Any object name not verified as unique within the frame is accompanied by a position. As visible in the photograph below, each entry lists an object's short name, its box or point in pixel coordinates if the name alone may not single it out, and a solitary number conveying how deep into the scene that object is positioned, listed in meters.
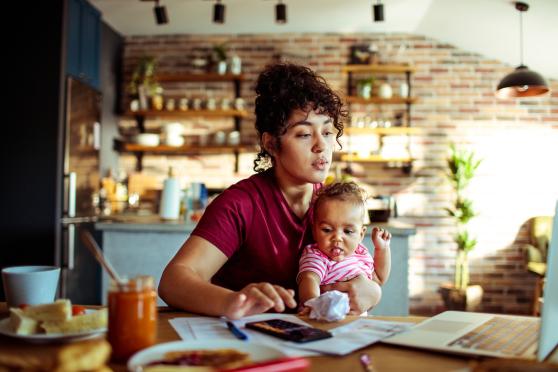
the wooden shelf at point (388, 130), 5.42
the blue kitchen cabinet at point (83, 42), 4.31
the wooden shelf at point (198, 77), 5.58
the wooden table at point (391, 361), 0.87
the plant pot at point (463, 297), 5.05
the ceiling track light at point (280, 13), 4.32
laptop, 0.84
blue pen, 1.01
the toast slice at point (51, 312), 1.01
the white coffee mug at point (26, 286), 1.12
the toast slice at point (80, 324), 1.00
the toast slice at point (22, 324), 0.98
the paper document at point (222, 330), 0.98
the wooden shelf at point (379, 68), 5.44
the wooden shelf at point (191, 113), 5.52
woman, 1.49
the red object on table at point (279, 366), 0.70
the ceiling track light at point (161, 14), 4.48
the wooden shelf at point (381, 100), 5.42
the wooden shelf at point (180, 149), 5.54
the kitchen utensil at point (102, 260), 0.91
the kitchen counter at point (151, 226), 3.34
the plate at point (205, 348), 0.81
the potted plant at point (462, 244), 5.09
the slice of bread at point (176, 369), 0.73
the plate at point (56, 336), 0.96
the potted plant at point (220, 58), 5.57
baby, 1.57
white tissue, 1.15
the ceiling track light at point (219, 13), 4.33
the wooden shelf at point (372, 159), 5.39
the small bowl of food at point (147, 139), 5.57
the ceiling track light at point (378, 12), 4.44
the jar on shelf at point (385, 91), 5.46
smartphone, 1.01
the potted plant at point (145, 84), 5.61
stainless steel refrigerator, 4.09
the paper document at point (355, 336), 0.96
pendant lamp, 3.92
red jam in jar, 0.91
